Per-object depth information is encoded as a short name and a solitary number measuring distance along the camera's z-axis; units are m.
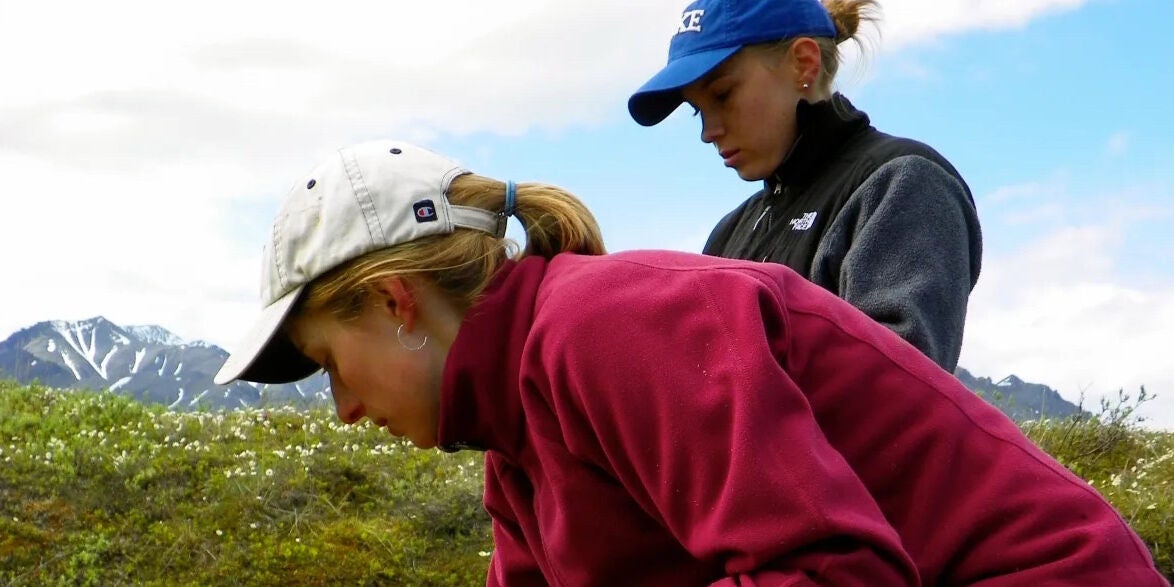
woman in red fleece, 1.89
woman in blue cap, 3.25
